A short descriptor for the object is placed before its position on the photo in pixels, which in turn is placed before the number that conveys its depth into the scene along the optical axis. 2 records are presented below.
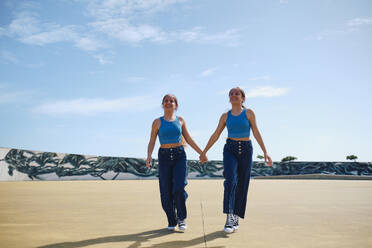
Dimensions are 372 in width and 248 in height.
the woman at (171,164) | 4.61
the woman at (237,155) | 4.56
